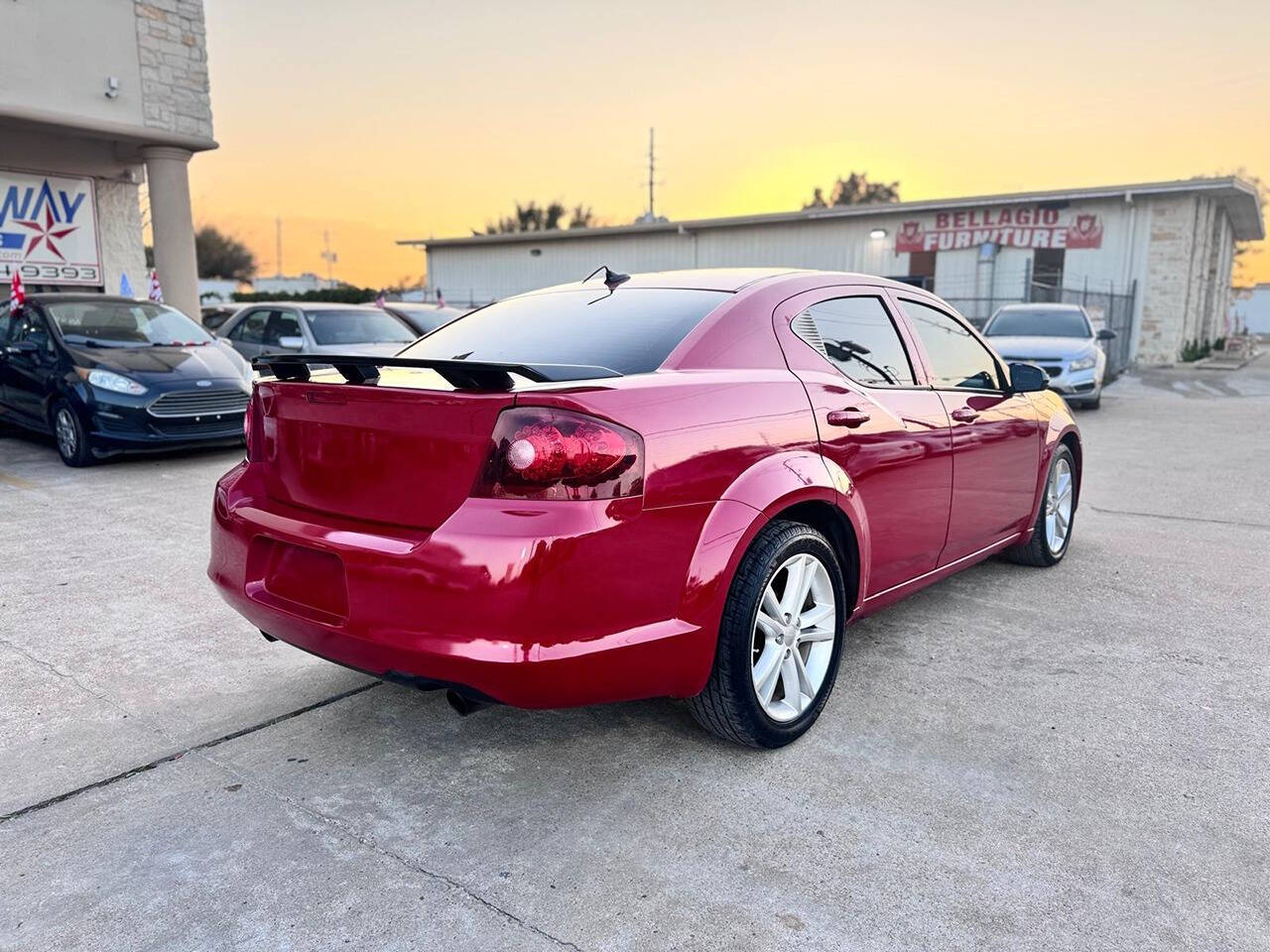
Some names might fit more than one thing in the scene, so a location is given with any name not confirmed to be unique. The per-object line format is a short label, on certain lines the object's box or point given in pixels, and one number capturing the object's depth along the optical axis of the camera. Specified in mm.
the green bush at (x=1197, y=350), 24400
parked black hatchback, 7777
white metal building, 21672
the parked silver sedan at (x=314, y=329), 11156
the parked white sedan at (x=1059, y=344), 12781
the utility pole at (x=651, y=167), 65562
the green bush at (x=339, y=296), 31848
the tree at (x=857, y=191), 74938
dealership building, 11836
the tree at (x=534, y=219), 69000
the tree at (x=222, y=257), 57406
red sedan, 2338
